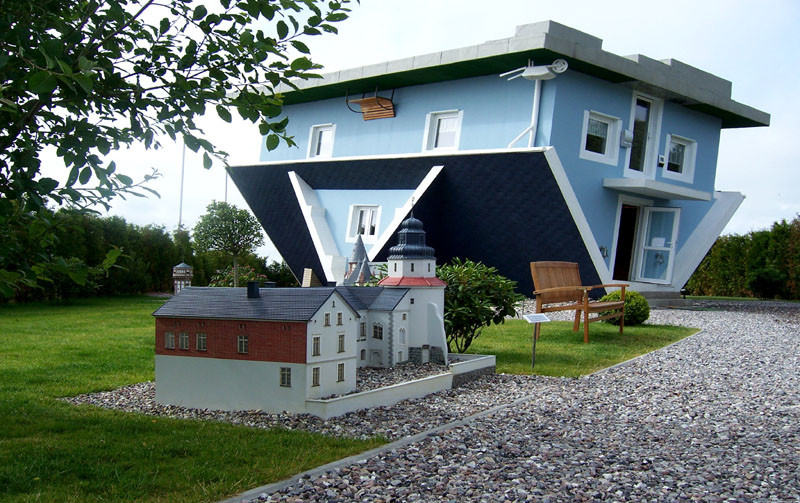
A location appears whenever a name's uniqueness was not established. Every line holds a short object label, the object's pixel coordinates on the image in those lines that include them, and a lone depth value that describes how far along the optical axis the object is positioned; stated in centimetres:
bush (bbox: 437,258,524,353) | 1007
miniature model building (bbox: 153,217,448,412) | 682
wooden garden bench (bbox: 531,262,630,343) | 1230
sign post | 945
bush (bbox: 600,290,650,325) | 1443
